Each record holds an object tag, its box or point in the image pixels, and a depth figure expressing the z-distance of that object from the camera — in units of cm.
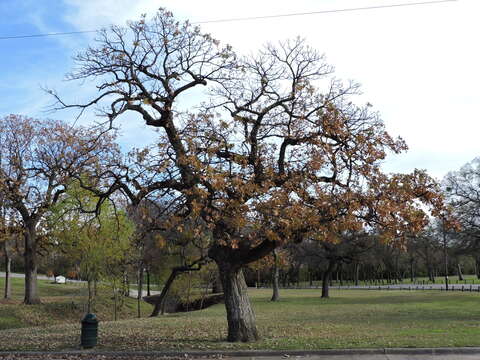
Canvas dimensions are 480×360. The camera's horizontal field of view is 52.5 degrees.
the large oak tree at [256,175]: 1235
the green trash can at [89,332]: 1358
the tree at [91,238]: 2967
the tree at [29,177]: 2944
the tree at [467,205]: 3444
